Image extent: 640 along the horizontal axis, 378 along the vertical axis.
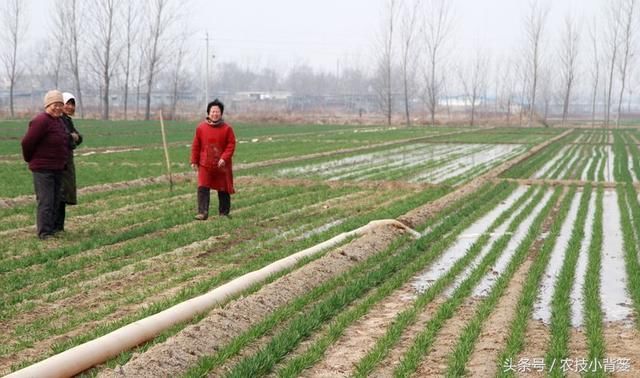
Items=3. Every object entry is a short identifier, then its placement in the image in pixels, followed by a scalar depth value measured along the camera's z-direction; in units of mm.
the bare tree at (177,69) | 63250
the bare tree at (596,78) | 65812
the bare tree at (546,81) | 77938
